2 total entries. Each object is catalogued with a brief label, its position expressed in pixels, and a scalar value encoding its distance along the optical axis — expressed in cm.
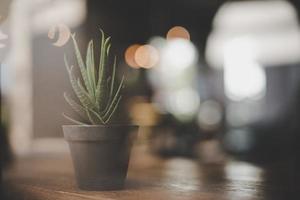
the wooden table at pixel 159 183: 82
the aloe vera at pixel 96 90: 84
